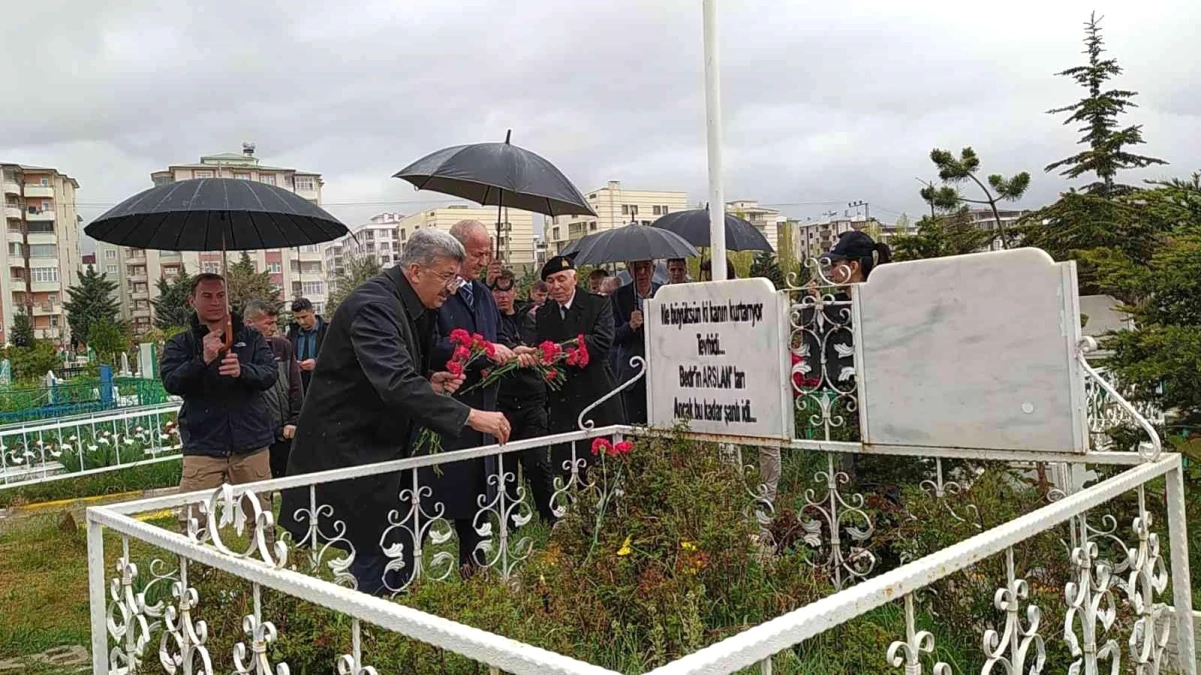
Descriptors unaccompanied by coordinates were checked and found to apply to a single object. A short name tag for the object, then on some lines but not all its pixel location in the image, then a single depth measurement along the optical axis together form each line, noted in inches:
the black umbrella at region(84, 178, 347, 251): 164.9
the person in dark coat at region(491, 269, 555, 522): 190.2
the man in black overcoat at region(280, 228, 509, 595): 123.6
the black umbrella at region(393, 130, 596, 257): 197.2
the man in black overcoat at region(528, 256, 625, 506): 203.3
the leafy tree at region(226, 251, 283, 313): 1667.2
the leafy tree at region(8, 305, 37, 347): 2089.8
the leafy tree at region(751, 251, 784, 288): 1349.7
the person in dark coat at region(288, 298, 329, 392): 303.1
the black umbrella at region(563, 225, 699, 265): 265.0
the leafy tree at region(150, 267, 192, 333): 2011.6
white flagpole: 159.0
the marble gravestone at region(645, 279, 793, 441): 139.8
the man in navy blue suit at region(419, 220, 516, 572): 157.2
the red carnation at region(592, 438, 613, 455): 149.5
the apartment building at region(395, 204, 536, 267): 2181.3
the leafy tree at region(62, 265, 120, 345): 2155.9
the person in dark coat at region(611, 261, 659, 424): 230.1
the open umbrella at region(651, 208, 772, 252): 293.3
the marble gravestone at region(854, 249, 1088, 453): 109.5
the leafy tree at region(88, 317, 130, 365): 1267.2
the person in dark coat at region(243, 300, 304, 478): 238.4
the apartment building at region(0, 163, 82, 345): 2714.1
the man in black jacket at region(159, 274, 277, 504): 179.0
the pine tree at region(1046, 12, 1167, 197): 841.5
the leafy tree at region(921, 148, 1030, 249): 572.4
